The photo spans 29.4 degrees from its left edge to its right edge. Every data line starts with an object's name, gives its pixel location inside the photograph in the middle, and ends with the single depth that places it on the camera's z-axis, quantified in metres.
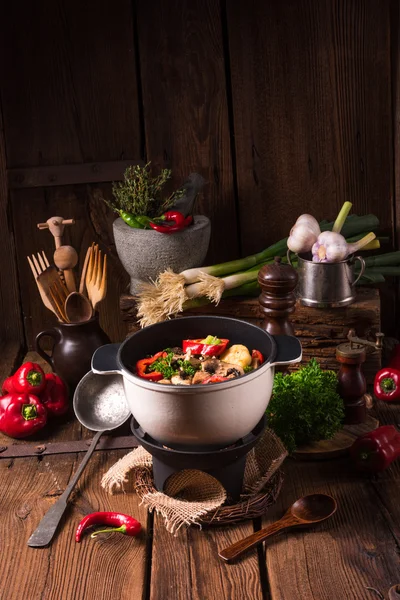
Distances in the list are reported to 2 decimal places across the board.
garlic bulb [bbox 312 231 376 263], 2.77
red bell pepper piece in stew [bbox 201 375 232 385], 2.03
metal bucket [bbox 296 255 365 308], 2.79
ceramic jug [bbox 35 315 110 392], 2.83
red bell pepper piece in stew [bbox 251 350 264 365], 2.18
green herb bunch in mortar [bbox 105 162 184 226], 2.94
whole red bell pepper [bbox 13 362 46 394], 2.72
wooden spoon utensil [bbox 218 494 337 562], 1.96
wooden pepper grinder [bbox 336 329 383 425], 2.47
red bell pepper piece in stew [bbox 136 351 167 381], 2.11
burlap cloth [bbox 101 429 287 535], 2.07
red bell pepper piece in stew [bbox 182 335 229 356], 2.22
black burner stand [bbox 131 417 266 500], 2.02
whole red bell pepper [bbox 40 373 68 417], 2.76
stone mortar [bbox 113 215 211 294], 2.92
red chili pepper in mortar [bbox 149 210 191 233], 2.89
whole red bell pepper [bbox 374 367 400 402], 2.75
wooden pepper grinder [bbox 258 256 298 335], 2.47
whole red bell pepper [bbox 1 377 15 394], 2.78
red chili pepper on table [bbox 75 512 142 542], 2.06
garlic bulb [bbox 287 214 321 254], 2.84
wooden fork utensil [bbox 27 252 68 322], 2.85
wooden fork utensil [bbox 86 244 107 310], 2.87
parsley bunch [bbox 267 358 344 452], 2.35
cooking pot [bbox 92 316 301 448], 1.93
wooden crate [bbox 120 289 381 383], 2.84
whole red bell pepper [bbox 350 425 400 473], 2.28
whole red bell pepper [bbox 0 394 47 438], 2.61
